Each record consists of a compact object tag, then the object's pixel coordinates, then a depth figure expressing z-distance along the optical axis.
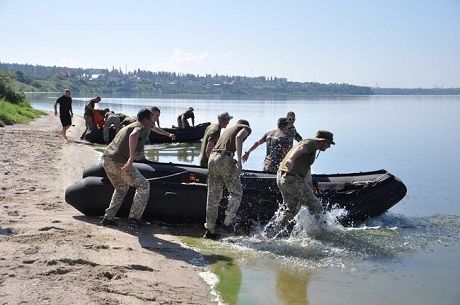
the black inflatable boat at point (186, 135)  22.00
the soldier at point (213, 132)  8.16
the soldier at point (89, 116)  19.71
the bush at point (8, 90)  32.91
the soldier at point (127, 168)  7.40
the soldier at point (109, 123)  19.12
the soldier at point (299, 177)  7.47
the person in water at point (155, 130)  8.94
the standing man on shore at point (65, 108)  18.33
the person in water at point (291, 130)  10.05
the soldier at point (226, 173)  7.54
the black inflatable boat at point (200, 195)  8.27
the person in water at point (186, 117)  22.62
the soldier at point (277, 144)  9.85
